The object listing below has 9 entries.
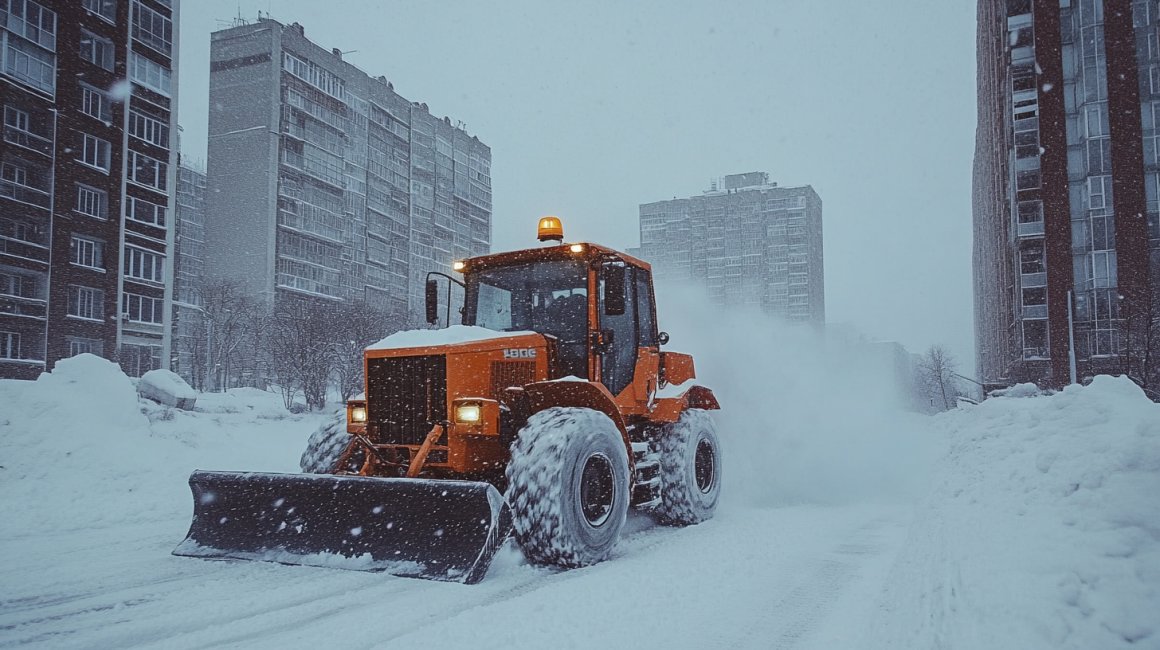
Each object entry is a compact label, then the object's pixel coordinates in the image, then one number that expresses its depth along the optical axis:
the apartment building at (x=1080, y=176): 36.44
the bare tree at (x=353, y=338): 29.28
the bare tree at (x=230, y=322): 44.56
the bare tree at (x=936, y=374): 74.00
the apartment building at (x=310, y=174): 54.56
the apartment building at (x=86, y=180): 29.78
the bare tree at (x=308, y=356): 27.27
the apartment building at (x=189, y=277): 53.25
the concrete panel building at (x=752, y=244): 99.31
